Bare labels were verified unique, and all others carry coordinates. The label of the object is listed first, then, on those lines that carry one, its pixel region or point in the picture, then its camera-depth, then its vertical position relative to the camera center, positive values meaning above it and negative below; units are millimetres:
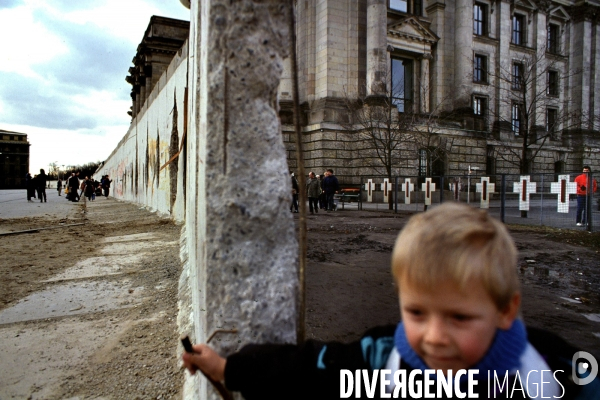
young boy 937 -403
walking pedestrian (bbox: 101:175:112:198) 30219 +364
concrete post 1296 +3
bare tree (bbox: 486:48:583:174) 25766 +5958
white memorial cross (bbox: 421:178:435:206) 13016 +77
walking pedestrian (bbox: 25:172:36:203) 20833 +167
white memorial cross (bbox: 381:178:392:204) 14443 +111
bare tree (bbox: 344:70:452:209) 17812 +2866
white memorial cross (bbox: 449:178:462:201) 13188 +120
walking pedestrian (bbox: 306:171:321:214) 13172 -19
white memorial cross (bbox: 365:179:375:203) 15336 +74
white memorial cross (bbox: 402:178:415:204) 13758 +110
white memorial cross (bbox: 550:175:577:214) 9219 +57
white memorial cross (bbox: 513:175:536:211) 10070 +79
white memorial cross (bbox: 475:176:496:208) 11742 +55
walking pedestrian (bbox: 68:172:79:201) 22141 +194
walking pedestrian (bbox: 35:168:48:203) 20578 +272
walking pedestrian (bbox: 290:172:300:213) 12788 -314
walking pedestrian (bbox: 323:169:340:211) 14117 +127
